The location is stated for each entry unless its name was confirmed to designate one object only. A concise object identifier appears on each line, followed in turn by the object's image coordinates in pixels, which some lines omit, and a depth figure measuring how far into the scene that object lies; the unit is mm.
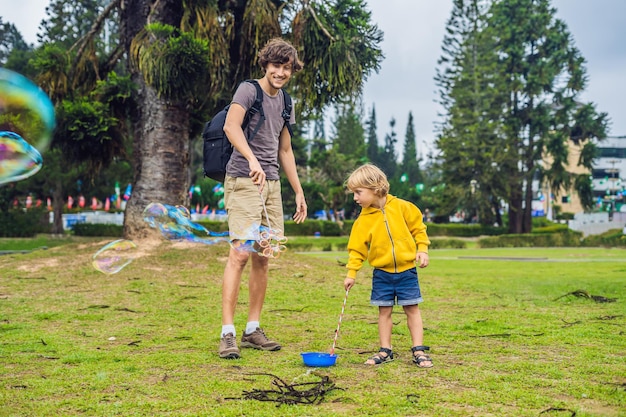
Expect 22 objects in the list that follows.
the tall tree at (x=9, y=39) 57781
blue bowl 4098
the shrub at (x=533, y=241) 31953
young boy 4434
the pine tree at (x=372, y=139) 98375
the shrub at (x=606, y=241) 30409
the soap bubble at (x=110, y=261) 5969
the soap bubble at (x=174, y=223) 5730
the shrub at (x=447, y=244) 30094
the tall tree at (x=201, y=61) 10117
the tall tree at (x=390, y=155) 98906
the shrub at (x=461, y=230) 41534
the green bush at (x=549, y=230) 43562
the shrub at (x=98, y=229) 29547
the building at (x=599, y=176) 84750
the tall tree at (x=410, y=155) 95312
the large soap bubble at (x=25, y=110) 4215
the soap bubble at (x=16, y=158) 4316
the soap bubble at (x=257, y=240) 4605
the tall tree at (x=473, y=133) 43375
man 4668
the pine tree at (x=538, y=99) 43406
